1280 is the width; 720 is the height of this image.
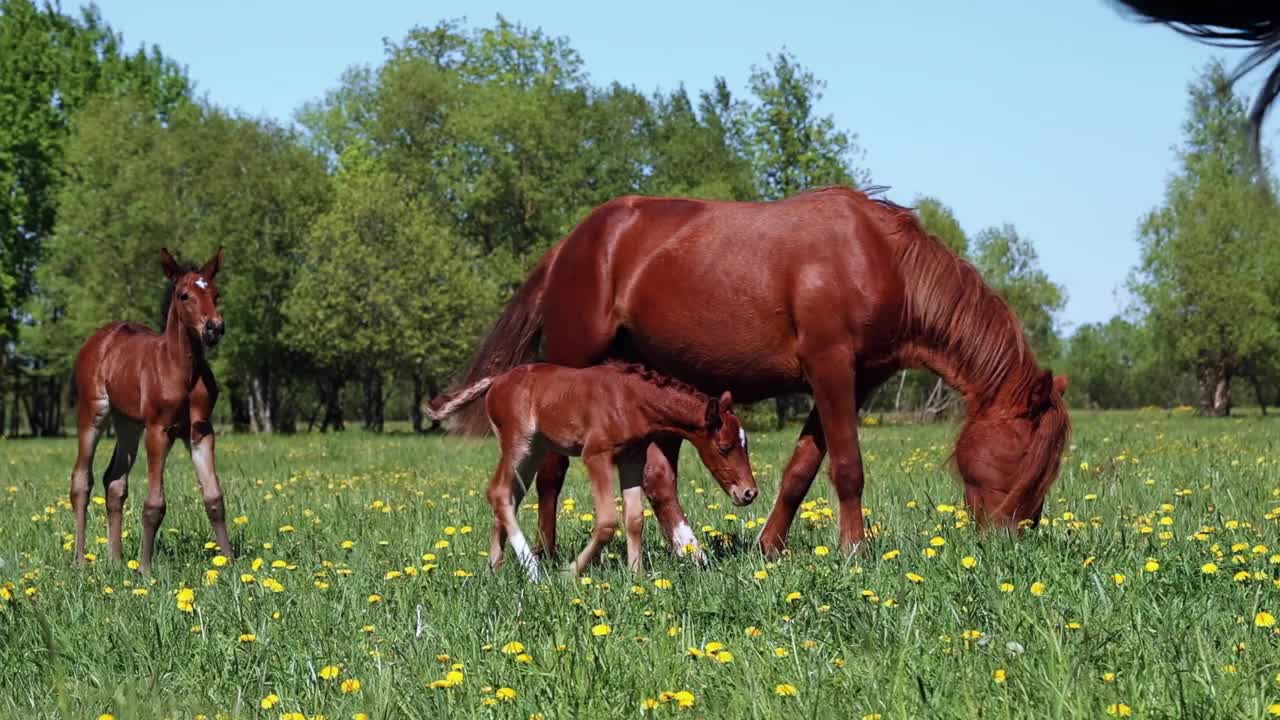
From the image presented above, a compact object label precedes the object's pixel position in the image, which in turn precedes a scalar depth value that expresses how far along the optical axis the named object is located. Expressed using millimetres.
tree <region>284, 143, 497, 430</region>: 46500
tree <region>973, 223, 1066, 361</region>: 78250
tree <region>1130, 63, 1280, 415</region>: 56875
